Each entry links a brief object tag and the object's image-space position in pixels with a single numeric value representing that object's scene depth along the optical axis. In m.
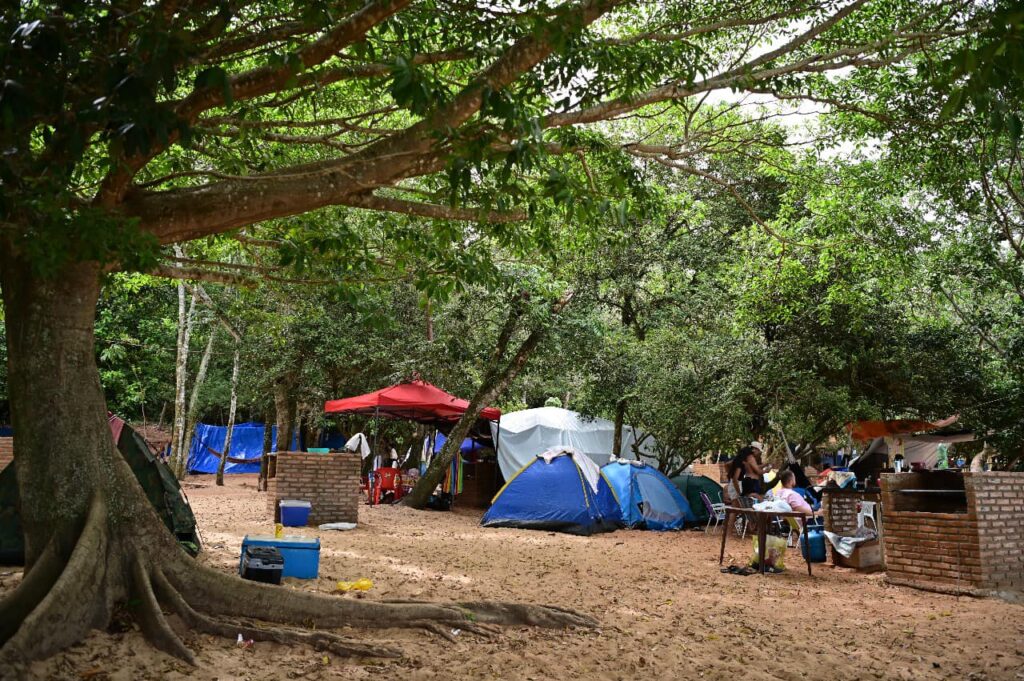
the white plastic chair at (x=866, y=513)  10.08
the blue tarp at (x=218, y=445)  28.16
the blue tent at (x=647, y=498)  13.59
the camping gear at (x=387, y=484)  14.86
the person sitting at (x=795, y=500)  8.85
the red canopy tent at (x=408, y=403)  13.35
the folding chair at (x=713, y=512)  13.33
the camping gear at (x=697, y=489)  14.65
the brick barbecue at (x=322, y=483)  10.80
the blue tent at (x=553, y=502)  12.49
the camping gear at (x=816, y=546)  9.80
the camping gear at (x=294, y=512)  10.10
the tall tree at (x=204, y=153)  3.72
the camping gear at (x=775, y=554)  8.95
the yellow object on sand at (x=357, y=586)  6.44
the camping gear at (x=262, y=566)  6.03
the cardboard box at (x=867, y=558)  9.06
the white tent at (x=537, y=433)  15.94
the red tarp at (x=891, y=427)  14.59
